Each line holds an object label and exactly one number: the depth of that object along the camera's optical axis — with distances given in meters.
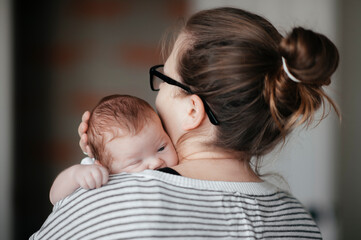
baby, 1.25
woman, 0.96
